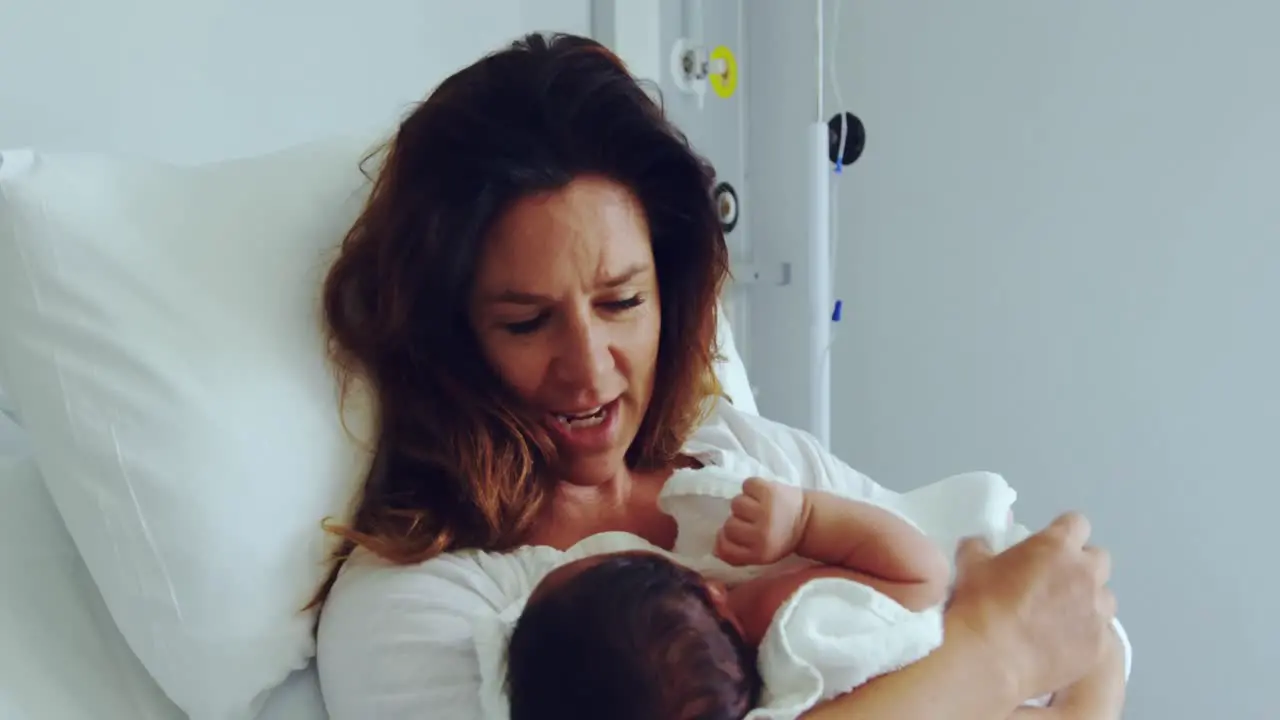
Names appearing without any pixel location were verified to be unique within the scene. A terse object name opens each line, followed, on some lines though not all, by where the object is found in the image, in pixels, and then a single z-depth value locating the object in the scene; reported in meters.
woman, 0.87
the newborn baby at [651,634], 0.67
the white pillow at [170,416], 0.79
